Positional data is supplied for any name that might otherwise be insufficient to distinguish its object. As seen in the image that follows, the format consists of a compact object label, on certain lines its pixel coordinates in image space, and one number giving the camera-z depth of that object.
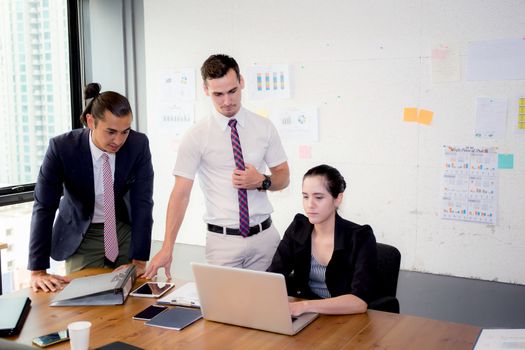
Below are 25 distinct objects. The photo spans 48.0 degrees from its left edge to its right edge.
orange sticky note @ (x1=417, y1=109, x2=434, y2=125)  3.29
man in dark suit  2.45
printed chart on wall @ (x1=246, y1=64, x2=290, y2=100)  3.70
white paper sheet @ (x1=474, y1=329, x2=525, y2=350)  1.69
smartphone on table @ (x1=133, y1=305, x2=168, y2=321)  2.03
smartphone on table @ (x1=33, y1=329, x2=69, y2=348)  1.81
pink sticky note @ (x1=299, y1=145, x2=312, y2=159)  3.67
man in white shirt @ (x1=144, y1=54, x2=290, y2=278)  2.64
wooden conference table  1.79
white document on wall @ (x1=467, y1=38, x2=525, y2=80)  3.02
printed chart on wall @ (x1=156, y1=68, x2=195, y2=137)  4.08
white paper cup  1.73
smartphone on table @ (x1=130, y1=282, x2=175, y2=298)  2.26
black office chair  2.47
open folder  2.18
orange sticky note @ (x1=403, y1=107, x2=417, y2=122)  3.33
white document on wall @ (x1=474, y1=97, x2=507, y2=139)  3.09
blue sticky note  3.10
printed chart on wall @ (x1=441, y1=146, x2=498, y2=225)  3.15
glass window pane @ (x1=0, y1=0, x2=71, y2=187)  4.13
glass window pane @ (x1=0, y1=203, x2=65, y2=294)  4.11
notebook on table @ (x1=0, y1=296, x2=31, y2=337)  1.91
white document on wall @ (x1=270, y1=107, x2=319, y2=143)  3.63
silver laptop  1.85
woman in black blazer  2.31
